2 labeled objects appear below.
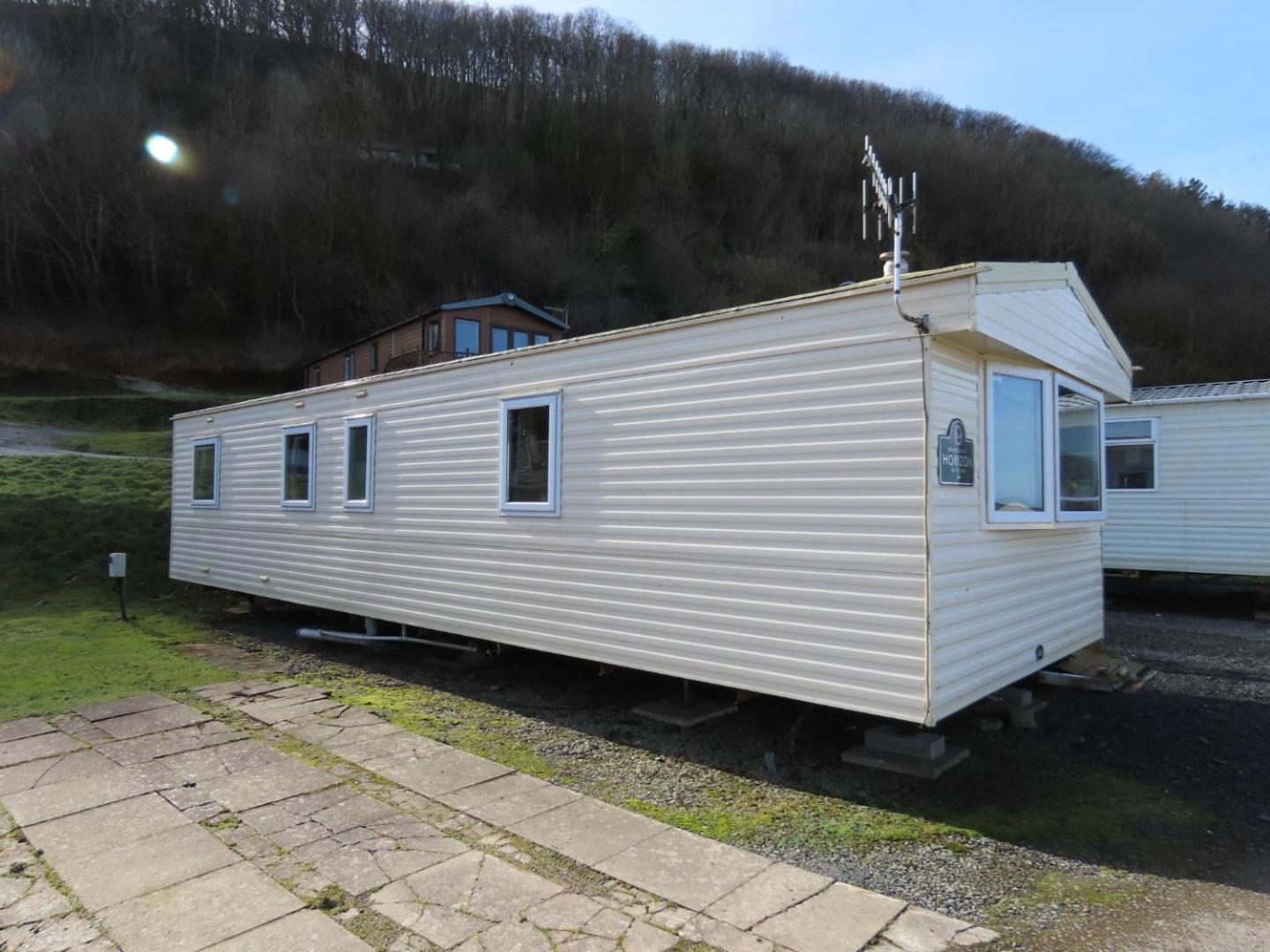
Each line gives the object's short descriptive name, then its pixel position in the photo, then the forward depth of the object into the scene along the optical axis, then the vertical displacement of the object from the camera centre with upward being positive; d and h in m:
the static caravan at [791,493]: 3.97 +0.05
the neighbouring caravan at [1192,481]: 9.65 +0.27
